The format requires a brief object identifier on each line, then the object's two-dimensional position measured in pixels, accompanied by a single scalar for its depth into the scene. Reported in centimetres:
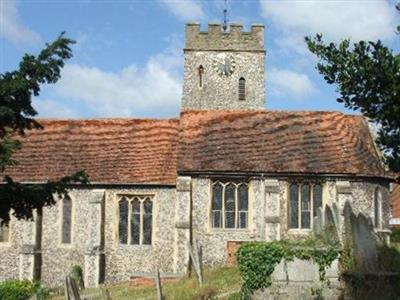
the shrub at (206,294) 1727
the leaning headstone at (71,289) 1496
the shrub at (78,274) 2466
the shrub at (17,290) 2286
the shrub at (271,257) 1675
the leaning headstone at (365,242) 1413
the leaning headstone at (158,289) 1703
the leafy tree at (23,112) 999
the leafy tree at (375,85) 697
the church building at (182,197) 2581
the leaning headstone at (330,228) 1725
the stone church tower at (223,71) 4222
